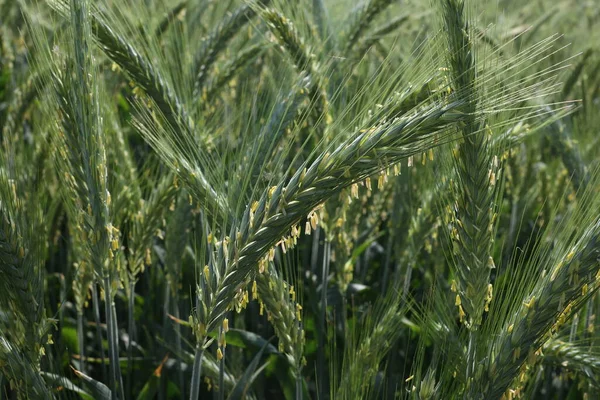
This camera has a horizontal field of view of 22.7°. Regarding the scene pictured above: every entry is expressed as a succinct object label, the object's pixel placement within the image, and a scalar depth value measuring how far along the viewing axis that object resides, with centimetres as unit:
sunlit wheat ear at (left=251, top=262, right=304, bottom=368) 64
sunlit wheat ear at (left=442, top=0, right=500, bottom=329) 62
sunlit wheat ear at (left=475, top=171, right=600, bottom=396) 59
